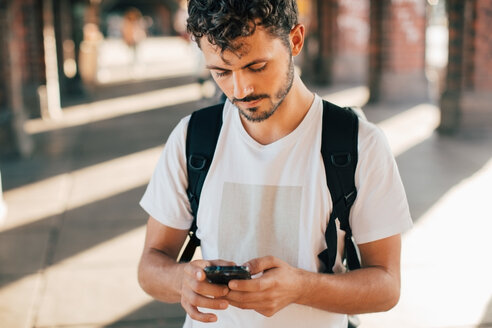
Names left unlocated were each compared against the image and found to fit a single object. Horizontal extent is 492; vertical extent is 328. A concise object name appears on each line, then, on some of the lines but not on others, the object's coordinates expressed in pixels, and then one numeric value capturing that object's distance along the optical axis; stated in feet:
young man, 5.70
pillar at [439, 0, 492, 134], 29.66
